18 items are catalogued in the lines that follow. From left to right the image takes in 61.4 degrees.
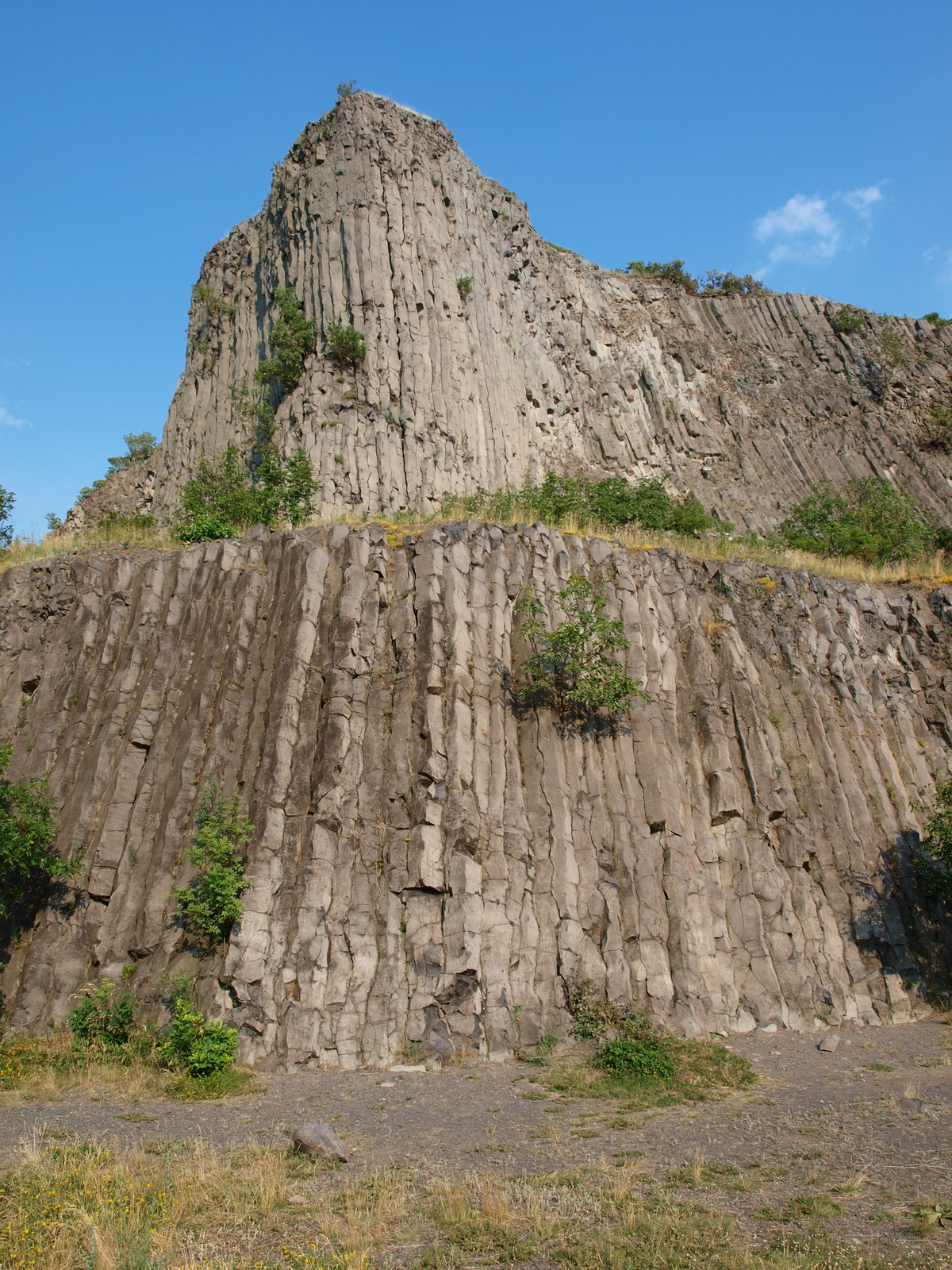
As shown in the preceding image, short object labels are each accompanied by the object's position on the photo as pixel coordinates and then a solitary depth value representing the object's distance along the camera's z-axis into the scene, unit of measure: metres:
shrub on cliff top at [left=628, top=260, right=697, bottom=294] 48.06
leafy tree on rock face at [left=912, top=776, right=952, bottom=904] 15.19
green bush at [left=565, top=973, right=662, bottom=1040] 11.79
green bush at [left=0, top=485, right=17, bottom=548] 21.91
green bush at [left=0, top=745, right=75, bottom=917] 12.21
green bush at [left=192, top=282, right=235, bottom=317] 34.09
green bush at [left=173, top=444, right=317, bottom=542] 19.30
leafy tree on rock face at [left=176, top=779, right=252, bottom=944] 11.88
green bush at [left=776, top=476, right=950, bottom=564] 26.72
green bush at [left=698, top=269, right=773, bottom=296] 48.34
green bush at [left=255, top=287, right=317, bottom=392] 26.91
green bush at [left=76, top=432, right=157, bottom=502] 39.28
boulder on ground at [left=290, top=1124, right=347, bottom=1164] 7.86
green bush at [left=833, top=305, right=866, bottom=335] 46.00
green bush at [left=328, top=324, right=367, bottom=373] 25.77
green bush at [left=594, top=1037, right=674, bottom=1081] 10.86
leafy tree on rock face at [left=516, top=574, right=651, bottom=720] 15.07
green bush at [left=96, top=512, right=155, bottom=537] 22.10
